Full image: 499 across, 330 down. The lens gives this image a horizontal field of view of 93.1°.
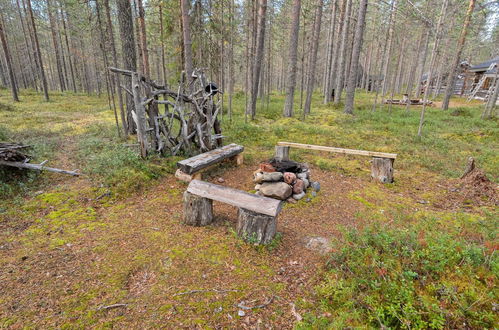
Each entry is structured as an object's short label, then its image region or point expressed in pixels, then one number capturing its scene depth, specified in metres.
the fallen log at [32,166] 4.93
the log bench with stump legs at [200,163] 5.51
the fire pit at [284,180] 5.39
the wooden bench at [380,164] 6.51
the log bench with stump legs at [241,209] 3.61
